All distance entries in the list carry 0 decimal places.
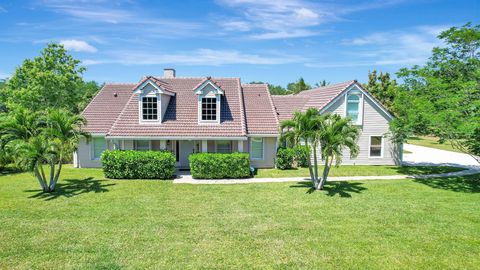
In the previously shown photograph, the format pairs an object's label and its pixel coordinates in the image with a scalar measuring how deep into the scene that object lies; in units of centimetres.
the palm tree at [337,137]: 1566
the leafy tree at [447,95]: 1706
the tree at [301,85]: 5724
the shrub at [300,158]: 2353
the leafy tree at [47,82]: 3116
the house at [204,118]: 2209
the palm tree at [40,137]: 1481
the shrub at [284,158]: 2297
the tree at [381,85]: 4881
